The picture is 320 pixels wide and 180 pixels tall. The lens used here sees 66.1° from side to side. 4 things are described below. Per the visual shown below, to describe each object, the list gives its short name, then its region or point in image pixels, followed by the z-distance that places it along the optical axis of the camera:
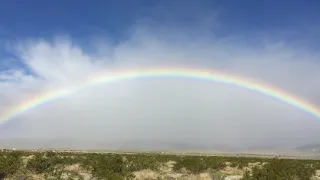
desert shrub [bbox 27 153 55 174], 24.58
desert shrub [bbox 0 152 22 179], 22.95
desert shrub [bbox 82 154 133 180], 22.54
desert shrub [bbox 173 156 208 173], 25.70
